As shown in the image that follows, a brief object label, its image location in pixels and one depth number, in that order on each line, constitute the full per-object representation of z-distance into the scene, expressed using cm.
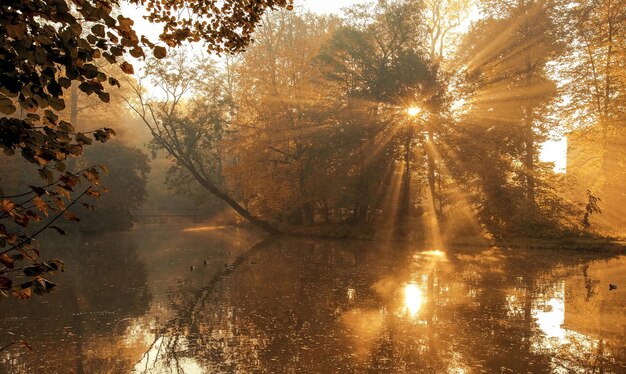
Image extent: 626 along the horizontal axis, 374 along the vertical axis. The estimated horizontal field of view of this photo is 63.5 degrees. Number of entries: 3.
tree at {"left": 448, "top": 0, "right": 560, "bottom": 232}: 2816
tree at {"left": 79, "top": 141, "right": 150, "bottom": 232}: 3806
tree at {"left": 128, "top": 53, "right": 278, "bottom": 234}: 3728
